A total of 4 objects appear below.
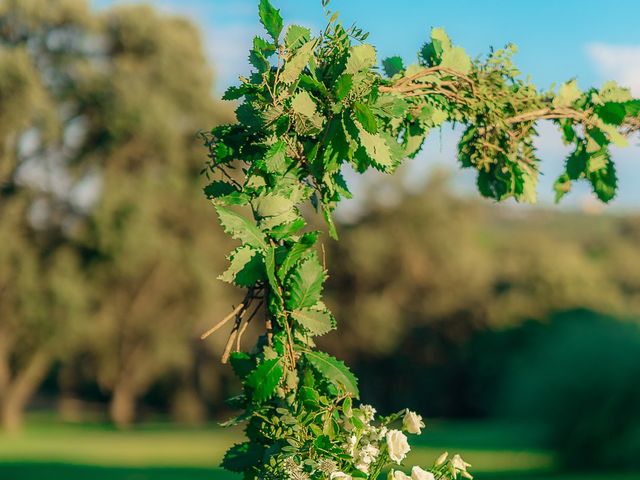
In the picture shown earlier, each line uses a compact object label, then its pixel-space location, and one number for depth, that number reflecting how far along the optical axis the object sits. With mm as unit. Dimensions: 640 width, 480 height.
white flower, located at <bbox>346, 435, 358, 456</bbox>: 2928
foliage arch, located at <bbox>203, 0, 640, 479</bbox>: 2900
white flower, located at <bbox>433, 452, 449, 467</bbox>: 3105
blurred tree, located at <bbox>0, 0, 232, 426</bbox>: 20594
